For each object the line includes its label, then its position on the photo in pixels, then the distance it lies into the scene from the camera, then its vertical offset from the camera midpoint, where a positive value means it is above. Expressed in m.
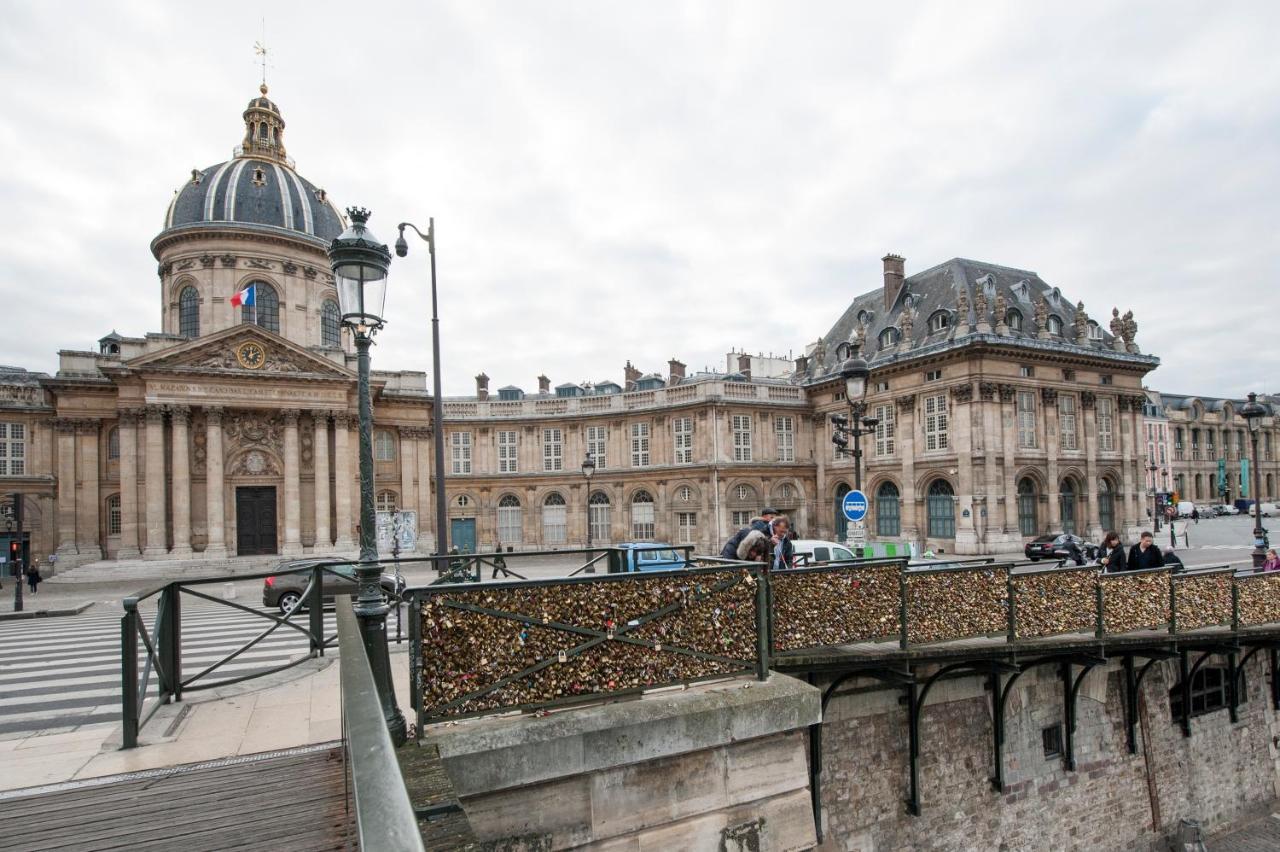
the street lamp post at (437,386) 15.96 +2.06
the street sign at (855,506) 11.95 -0.82
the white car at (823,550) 17.41 -2.32
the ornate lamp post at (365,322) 5.45 +1.40
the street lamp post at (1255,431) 17.33 +0.44
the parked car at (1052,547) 27.17 -3.96
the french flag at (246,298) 37.11 +9.83
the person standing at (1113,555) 11.77 -1.81
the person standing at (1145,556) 11.20 -1.73
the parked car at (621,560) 8.52 -1.32
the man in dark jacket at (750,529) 8.44 -0.89
